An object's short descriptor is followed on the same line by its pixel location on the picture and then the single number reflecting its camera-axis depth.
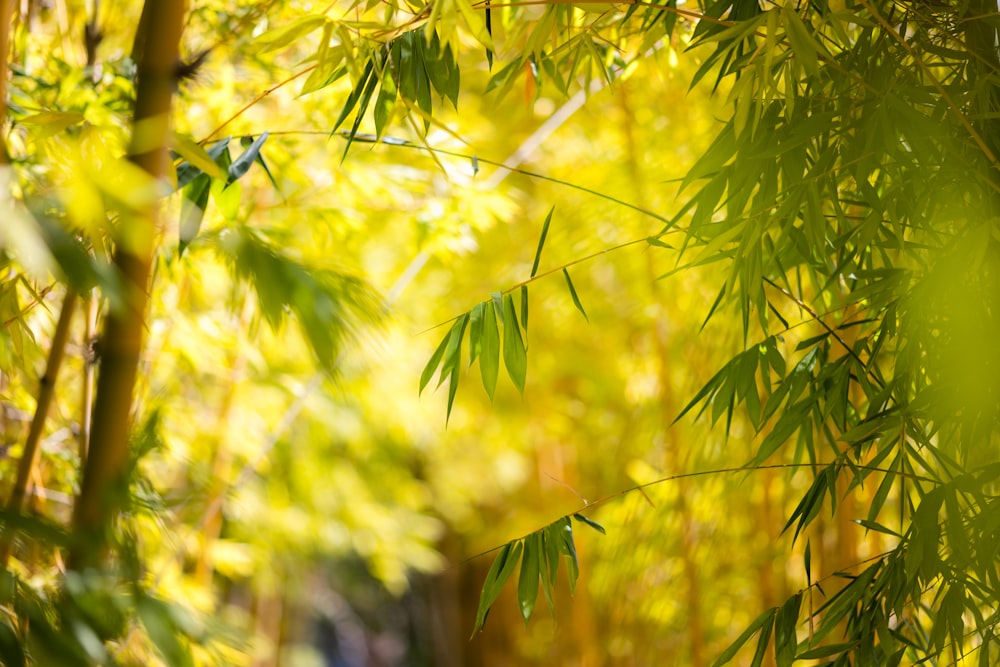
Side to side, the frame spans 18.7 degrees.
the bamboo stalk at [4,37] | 2.46
